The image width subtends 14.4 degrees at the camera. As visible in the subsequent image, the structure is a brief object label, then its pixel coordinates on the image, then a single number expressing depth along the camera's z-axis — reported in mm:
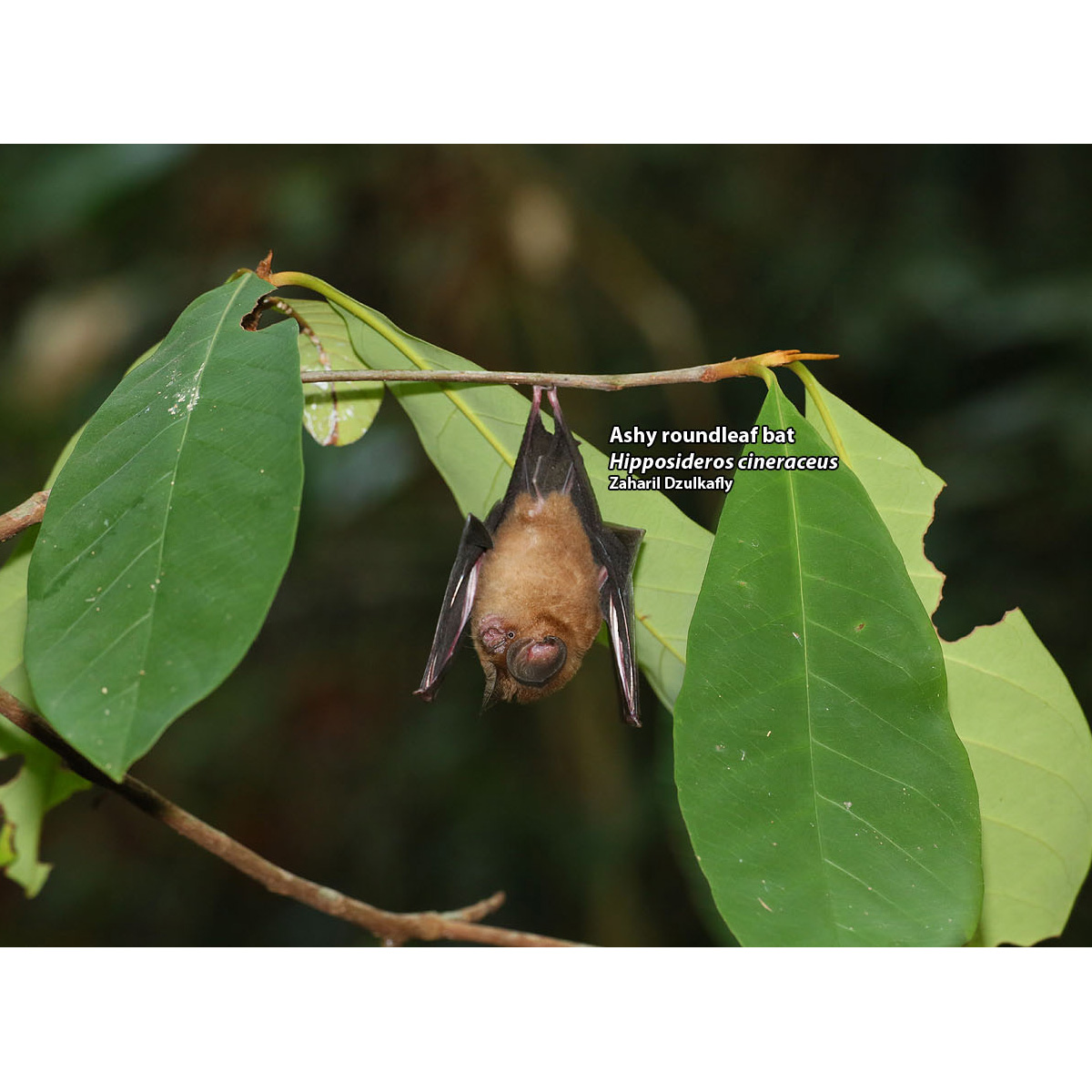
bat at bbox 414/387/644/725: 836
